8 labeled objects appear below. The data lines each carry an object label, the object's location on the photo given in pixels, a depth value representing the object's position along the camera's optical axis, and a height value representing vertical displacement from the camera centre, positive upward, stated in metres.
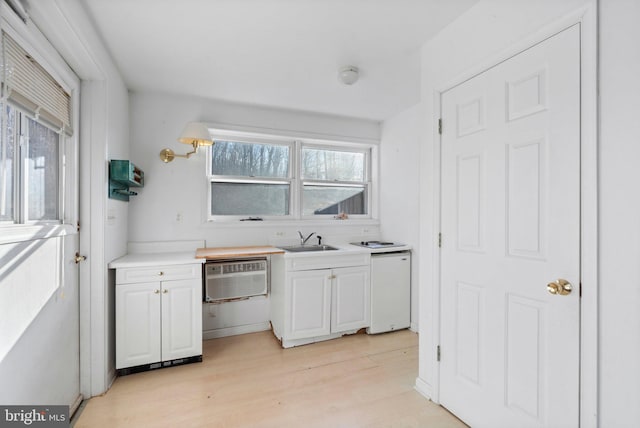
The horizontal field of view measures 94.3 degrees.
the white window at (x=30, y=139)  1.30 +0.37
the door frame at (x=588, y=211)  1.19 +0.01
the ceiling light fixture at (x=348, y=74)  2.36 +1.11
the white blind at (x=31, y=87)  1.28 +0.62
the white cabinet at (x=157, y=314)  2.25 -0.81
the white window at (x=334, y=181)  3.63 +0.39
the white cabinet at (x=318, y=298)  2.80 -0.86
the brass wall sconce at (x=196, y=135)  2.65 +0.68
